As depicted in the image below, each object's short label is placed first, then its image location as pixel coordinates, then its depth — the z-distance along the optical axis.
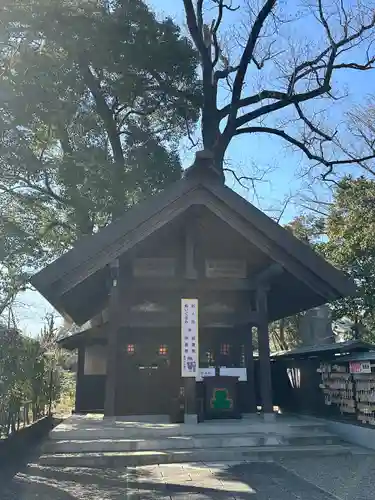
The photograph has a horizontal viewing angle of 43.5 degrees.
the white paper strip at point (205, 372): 9.08
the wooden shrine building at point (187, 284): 7.88
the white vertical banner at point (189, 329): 8.24
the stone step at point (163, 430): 7.56
